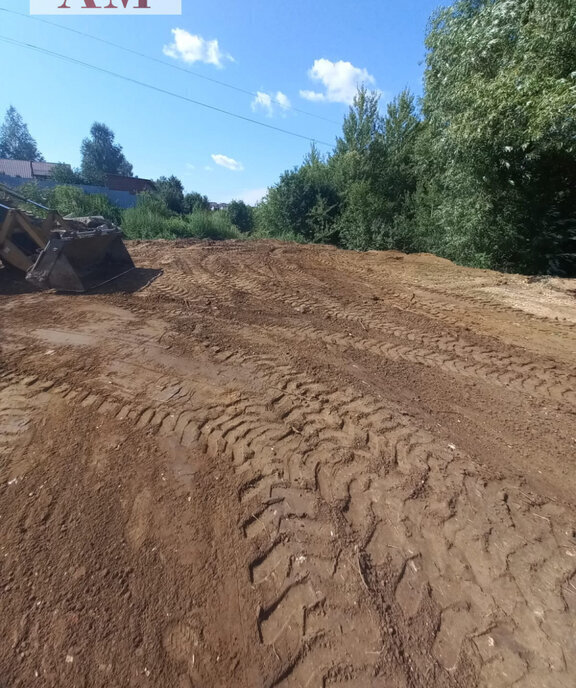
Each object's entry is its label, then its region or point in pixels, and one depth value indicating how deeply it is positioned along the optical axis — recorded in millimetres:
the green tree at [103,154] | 63781
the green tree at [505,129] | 6559
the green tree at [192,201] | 29469
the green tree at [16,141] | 66000
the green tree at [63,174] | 38250
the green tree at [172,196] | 28631
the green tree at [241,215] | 24984
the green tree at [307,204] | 17938
